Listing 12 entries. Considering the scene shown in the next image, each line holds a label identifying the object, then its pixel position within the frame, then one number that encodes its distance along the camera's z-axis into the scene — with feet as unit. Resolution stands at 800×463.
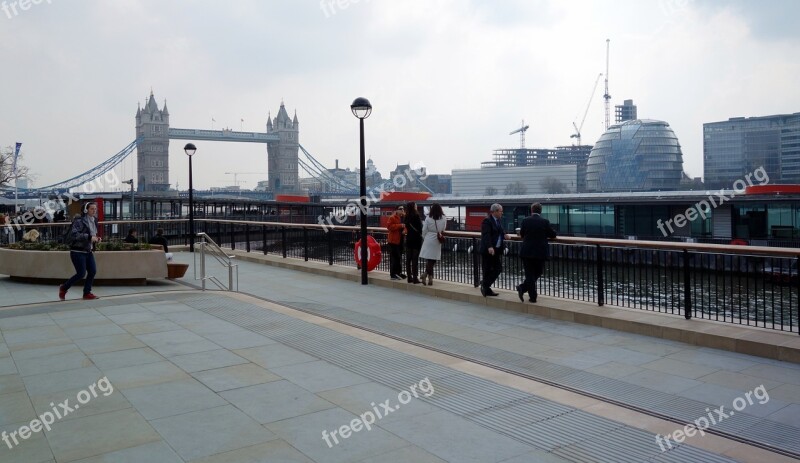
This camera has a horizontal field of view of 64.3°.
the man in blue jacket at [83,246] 34.19
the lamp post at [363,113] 42.01
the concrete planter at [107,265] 41.01
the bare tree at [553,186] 517.55
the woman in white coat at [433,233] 37.09
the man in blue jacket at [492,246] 33.40
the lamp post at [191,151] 71.30
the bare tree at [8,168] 186.41
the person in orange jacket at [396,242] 40.73
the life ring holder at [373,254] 46.01
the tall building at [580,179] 541.75
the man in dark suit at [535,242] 30.71
